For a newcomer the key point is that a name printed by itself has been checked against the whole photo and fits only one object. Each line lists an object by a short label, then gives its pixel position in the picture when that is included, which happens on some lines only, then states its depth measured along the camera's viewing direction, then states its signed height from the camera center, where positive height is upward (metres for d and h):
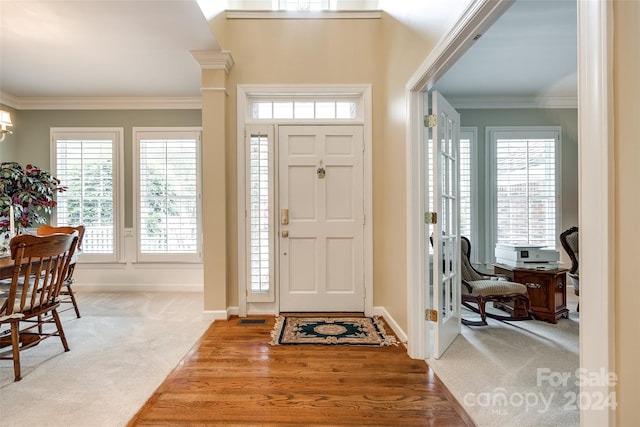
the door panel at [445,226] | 2.45 -0.11
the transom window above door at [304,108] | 3.59 +1.16
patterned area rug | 2.82 -1.09
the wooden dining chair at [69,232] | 3.40 -0.18
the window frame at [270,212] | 3.50 +0.02
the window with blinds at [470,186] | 4.54 +0.37
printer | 3.63 -0.50
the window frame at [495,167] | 4.50 +0.63
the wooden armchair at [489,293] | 3.24 -0.80
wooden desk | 3.36 -0.84
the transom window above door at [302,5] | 3.61 +2.40
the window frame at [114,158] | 4.56 +0.79
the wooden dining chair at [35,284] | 2.16 -0.50
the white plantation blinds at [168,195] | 4.55 +0.27
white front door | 3.53 -0.05
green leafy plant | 3.95 +0.29
